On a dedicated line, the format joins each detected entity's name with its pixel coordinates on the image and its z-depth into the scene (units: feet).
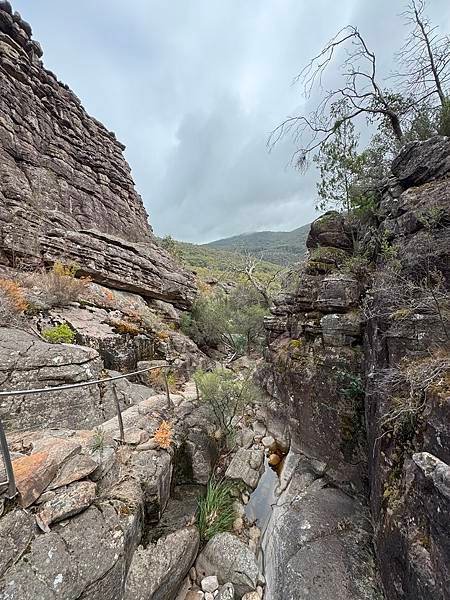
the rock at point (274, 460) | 25.84
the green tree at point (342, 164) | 29.07
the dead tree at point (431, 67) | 23.15
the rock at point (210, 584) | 14.29
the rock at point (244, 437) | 27.20
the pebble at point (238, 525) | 18.72
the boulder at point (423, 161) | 19.88
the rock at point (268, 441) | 28.02
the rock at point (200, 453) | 19.42
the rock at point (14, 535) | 8.68
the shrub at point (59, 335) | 25.82
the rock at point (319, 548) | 13.53
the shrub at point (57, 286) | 30.63
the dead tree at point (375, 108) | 26.40
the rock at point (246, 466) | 22.65
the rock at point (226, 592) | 13.93
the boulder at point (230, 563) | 14.80
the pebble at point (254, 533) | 18.41
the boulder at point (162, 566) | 11.41
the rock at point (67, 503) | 10.06
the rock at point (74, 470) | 11.45
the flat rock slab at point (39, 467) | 10.32
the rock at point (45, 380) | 17.19
